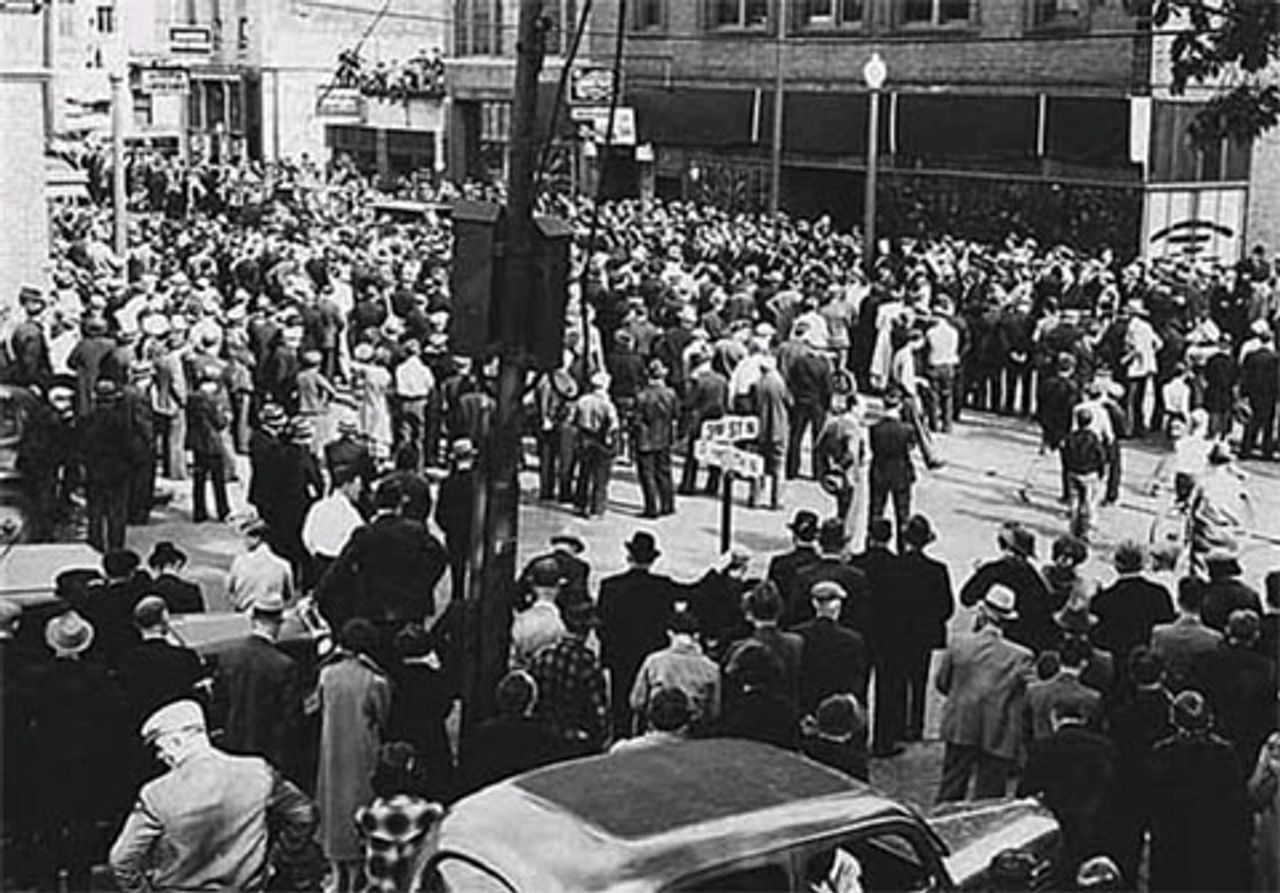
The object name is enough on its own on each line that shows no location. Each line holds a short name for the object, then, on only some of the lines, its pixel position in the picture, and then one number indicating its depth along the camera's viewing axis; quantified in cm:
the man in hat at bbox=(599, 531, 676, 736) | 1255
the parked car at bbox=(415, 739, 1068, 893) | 723
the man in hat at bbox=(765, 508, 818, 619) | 1305
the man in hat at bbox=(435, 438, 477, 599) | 1625
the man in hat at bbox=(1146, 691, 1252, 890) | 964
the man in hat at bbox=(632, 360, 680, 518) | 2003
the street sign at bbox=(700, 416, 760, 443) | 1702
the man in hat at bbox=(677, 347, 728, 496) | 2114
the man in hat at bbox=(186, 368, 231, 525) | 1934
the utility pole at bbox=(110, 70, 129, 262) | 2994
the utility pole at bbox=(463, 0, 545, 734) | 1076
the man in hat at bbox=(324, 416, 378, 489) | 1577
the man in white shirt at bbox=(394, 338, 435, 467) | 2125
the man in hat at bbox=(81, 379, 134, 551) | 1748
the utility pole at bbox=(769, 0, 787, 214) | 4041
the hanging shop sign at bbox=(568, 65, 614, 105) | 4406
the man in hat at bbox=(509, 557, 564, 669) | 1155
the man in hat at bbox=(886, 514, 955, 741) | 1299
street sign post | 1661
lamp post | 3112
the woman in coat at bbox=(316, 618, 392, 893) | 1033
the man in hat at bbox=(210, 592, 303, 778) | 1056
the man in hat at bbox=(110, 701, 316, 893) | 839
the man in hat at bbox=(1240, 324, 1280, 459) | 2262
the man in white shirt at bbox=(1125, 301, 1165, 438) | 2369
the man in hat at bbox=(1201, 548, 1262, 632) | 1204
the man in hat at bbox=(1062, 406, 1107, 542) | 1908
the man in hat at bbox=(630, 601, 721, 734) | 1080
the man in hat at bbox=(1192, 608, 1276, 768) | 1088
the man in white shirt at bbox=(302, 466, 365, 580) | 1474
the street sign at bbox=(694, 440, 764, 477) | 1656
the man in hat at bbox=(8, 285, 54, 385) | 2108
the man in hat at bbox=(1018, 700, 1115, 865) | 968
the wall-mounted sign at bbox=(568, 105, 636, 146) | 4209
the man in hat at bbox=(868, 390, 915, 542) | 1867
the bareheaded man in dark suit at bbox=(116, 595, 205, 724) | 1044
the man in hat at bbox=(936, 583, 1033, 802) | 1123
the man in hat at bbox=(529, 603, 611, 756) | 1081
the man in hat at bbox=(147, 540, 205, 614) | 1248
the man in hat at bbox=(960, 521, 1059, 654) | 1245
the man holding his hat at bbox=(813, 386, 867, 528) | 1862
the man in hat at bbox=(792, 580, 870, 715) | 1146
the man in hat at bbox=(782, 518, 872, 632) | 1255
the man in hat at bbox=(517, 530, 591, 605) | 1202
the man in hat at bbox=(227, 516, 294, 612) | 1229
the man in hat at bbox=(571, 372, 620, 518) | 2005
